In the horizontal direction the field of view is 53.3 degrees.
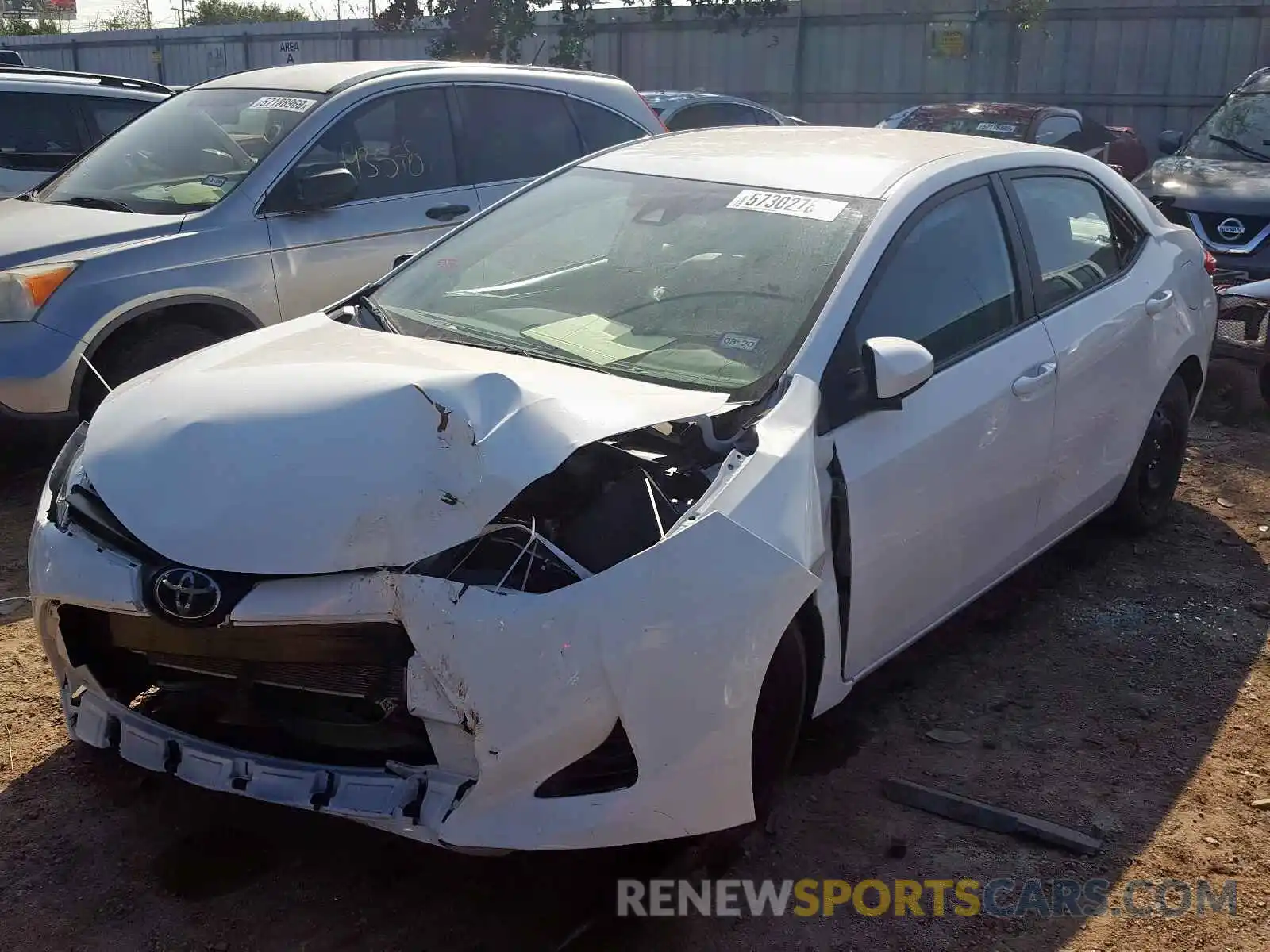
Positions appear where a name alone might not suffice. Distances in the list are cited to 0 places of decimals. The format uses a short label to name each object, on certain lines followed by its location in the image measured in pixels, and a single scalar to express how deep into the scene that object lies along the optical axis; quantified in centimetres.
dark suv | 818
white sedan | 261
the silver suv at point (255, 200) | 519
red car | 1269
